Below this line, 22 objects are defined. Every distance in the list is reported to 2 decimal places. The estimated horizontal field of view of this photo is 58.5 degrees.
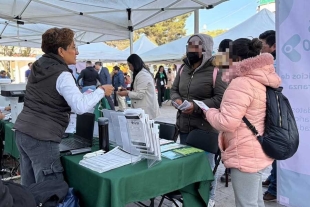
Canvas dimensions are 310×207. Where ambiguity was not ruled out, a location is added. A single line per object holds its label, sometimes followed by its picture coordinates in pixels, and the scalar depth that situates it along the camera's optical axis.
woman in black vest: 1.62
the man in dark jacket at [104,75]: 8.92
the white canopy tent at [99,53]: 12.09
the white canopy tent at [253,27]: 6.50
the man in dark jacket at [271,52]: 2.67
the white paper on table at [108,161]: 1.53
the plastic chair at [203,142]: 2.00
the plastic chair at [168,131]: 2.37
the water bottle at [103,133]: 1.89
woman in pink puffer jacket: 1.54
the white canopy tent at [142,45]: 12.31
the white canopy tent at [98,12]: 4.52
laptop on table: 2.05
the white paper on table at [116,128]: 1.85
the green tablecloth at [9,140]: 2.82
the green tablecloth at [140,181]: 1.41
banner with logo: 2.20
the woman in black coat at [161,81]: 11.35
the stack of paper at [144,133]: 1.51
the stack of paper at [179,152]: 1.74
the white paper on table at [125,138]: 1.67
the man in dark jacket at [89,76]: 7.54
